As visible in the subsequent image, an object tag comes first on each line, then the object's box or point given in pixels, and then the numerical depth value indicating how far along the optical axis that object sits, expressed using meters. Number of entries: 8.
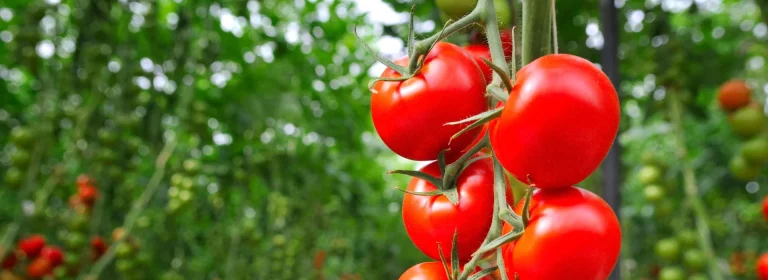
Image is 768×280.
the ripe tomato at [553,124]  0.42
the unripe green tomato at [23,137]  1.57
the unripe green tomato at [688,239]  1.52
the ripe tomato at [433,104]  0.49
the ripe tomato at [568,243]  0.42
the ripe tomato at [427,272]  0.47
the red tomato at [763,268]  1.46
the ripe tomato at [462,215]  0.48
